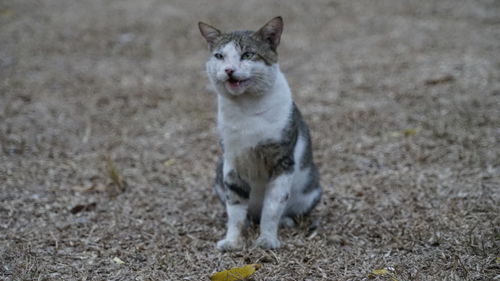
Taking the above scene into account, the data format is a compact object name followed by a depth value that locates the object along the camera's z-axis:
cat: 5.80
